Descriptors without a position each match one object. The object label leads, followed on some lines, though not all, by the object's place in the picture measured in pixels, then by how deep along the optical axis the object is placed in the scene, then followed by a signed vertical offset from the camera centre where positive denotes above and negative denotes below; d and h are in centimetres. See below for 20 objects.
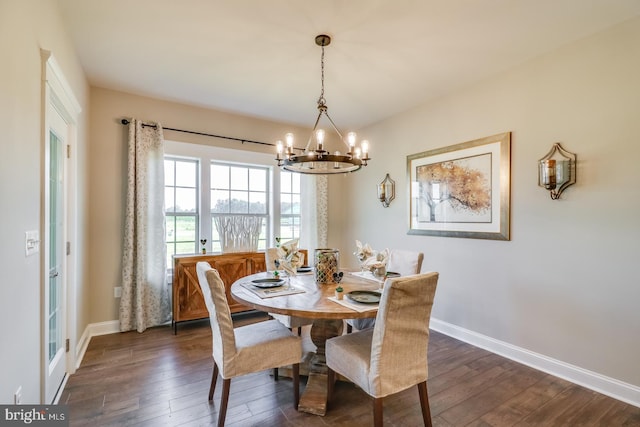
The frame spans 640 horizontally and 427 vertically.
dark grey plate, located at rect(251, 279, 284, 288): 225 -55
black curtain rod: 341 +103
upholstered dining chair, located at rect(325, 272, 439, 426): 158 -75
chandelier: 215 +41
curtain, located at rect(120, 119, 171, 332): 335 -28
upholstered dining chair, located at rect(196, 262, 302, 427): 177 -85
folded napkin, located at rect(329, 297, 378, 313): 176 -57
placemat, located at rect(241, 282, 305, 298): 206 -57
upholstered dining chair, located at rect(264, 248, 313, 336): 263 -95
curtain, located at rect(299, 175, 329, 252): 469 +1
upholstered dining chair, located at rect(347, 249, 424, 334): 271 -50
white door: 192 -29
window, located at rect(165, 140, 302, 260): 385 +27
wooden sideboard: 338 -79
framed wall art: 291 +26
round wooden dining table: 174 -58
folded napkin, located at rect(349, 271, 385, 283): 262 -58
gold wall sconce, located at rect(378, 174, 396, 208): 407 +31
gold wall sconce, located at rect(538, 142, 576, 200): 243 +35
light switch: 152 -16
